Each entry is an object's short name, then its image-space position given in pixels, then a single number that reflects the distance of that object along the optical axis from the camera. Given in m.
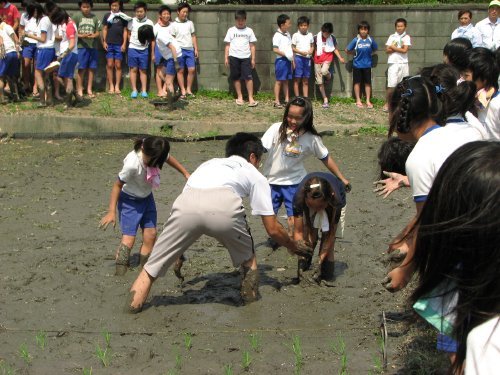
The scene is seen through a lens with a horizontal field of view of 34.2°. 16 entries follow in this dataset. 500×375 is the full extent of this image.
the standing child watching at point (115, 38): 14.27
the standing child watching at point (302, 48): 13.99
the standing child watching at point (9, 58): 13.84
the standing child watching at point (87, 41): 14.32
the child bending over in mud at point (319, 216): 6.54
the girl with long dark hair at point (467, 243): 2.09
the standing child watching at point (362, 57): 14.25
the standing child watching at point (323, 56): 14.29
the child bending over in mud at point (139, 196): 6.83
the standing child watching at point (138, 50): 14.12
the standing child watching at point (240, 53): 14.10
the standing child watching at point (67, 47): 13.65
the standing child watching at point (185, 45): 14.23
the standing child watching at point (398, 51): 14.03
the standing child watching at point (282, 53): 14.07
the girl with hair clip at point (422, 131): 4.18
